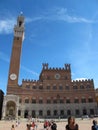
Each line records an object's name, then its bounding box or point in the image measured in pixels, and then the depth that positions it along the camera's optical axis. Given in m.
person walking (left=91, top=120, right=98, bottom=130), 6.15
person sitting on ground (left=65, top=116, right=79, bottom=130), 4.91
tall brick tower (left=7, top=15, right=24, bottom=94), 51.53
